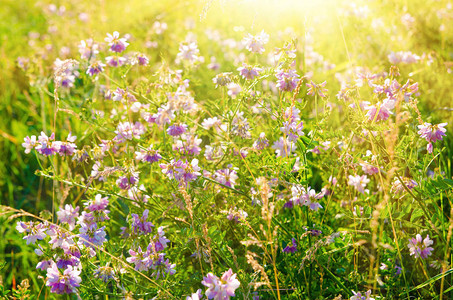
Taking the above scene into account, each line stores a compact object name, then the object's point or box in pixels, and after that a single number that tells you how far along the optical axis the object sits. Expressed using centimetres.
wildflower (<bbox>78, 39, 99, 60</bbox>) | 282
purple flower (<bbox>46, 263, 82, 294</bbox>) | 171
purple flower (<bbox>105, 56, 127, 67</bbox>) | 260
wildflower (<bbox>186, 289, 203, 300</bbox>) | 154
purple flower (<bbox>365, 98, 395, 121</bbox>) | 182
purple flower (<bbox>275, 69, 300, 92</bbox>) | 210
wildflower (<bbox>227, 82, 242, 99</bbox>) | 219
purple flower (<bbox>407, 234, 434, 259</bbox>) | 192
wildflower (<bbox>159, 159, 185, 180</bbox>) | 194
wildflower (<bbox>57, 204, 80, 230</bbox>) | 212
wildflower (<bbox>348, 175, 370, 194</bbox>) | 212
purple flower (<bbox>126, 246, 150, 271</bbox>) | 186
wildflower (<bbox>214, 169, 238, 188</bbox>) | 218
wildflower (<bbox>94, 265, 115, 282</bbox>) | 181
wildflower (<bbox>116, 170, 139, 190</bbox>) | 204
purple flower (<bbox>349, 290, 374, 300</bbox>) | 169
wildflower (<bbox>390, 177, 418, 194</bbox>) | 199
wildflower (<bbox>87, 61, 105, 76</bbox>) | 256
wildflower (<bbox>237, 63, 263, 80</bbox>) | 221
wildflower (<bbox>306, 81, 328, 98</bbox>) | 209
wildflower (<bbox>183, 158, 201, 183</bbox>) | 194
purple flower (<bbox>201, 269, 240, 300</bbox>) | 146
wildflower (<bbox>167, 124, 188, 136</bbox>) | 212
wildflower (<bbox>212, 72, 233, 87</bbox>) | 226
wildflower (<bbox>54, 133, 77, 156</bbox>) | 219
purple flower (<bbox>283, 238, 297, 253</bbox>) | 195
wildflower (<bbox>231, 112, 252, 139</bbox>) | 223
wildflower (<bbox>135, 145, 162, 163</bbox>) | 211
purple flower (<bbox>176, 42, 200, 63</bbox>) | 282
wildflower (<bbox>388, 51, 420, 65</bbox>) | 325
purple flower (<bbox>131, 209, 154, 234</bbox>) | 200
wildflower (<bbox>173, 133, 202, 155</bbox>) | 219
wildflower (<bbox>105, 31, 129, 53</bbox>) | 248
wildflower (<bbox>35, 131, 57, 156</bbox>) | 215
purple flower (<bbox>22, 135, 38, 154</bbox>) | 218
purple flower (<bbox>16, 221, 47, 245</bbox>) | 193
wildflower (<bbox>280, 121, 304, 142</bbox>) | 201
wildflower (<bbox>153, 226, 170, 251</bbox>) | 190
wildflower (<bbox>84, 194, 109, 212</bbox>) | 209
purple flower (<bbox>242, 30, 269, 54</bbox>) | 233
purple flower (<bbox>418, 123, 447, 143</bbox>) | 190
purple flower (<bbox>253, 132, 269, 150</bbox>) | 224
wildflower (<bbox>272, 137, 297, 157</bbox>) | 216
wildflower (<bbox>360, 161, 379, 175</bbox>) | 207
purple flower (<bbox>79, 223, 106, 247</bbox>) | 198
